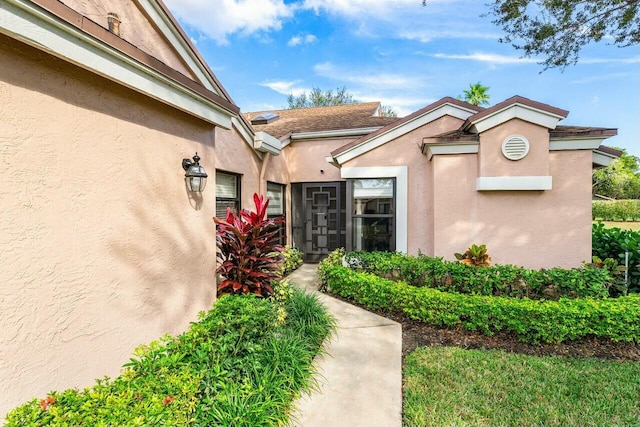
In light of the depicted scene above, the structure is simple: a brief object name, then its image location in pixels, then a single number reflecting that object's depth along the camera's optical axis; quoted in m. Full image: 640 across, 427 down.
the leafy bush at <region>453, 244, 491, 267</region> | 6.94
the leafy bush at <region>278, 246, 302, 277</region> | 9.80
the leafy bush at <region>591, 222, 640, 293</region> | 6.95
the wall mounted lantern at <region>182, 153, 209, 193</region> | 4.29
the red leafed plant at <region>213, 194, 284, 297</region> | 5.39
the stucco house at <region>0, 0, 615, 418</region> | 2.40
